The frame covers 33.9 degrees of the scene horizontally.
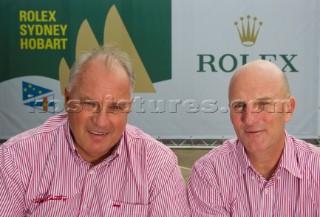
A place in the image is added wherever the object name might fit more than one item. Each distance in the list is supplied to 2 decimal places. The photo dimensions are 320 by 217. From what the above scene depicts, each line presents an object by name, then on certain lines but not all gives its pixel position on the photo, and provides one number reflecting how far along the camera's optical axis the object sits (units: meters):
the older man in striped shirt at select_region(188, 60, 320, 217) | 2.55
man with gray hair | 2.51
